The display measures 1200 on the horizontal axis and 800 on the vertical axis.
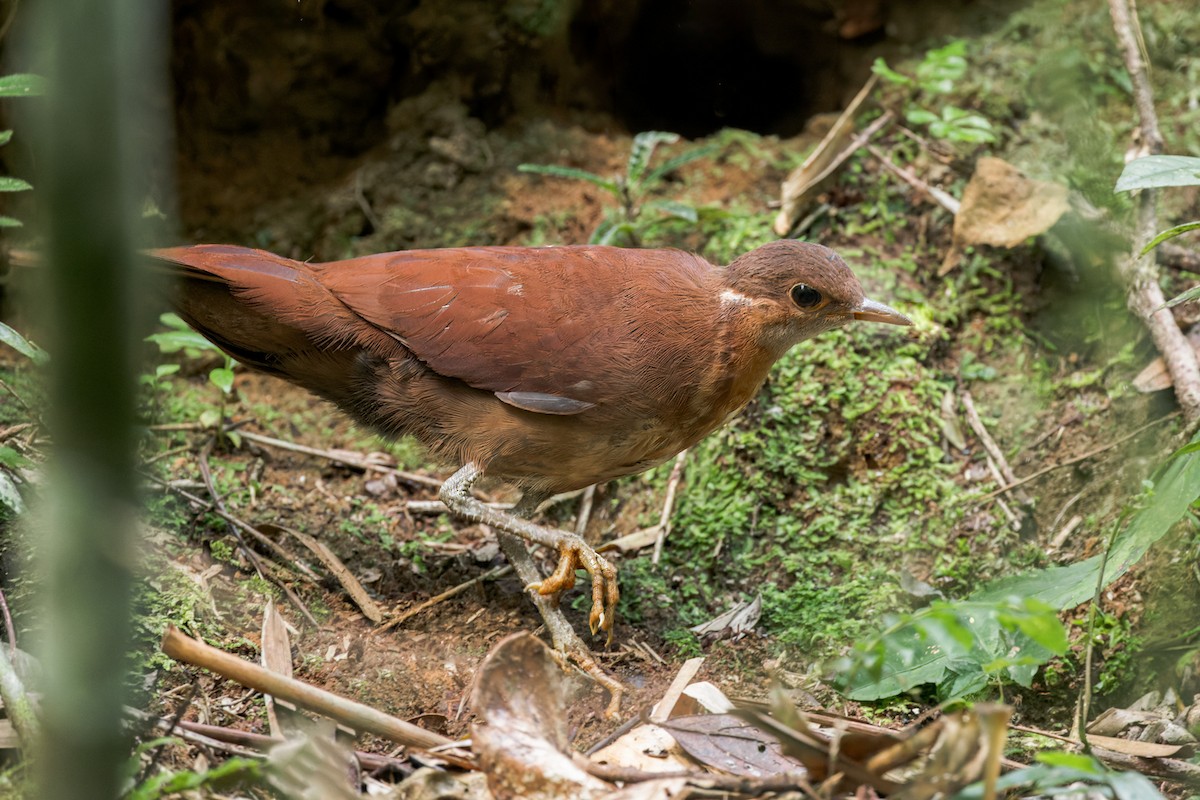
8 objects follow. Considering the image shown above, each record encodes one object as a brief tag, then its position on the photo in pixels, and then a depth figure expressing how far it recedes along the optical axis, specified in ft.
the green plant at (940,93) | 32.24
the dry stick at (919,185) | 31.86
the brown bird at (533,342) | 24.26
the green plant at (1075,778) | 12.28
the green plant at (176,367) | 28.25
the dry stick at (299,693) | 15.93
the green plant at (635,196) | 32.27
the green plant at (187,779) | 13.51
